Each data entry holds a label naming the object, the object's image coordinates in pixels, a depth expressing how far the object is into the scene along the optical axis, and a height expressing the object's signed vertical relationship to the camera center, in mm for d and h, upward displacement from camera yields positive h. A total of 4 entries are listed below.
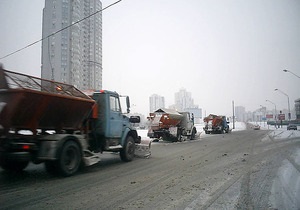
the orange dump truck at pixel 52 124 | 6258 -1
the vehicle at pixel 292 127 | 49297 -888
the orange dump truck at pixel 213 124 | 36219 -162
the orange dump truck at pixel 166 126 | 21766 -241
